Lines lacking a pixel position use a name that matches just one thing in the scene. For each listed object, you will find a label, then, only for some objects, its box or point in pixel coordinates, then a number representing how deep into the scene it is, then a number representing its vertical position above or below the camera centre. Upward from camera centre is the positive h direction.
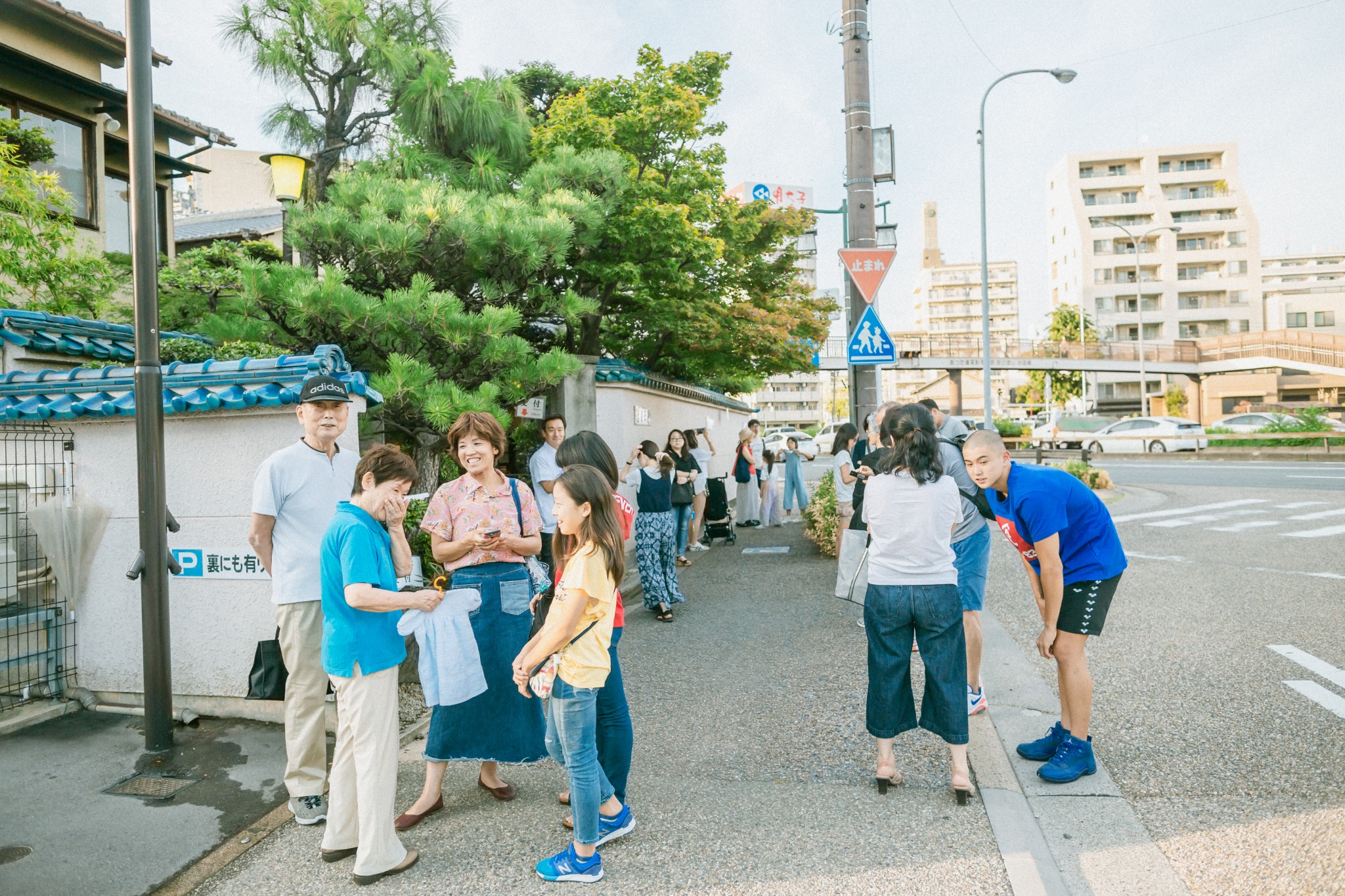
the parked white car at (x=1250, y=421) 29.38 +0.09
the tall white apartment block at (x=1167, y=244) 58.69 +13.76
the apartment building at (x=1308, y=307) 56.91 +8.28
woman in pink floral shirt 3.46 -0.62
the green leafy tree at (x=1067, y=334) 57.47 +6.89
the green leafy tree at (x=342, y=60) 8.77 +4.39
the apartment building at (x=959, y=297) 102.94 +17.47
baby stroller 12.04 -1.18
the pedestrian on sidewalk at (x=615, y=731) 3.22 -1.17
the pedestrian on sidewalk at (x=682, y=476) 9.38 -0.45
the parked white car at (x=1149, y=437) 29.34 -0.38
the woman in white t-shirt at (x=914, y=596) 3.42 -0.70
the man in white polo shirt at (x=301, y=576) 3.46 -0.55
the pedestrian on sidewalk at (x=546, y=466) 6.27 -0.19
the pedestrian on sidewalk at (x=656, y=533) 7.07 -0.83
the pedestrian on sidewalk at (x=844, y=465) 7.68 -0.29
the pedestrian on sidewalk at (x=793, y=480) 14.19 -0.78
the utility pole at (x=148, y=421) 4.02 +0.17
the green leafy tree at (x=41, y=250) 6.68 +1.89
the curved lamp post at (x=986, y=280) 14.88 +3.17
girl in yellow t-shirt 2.88 -0.74
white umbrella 4.83 -0.47
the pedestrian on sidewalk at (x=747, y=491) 13.35 -0.95
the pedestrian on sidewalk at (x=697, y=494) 11.12 -0.78
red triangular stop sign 7.14 +1.50
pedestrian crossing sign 7.16 +0.82
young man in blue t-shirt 3.48 -0.57
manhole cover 3.11 -1.56
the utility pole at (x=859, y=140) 7.62 +2.83
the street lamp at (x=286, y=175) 6.73 +2.35
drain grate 3.69 -1.56
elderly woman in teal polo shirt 2.87 -0.69
